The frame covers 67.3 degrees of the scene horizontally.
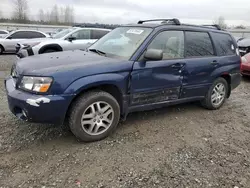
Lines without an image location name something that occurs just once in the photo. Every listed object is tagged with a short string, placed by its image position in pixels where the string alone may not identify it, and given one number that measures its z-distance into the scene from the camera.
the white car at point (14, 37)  10.09
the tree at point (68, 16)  59.82
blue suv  2.36
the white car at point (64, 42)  7.08
